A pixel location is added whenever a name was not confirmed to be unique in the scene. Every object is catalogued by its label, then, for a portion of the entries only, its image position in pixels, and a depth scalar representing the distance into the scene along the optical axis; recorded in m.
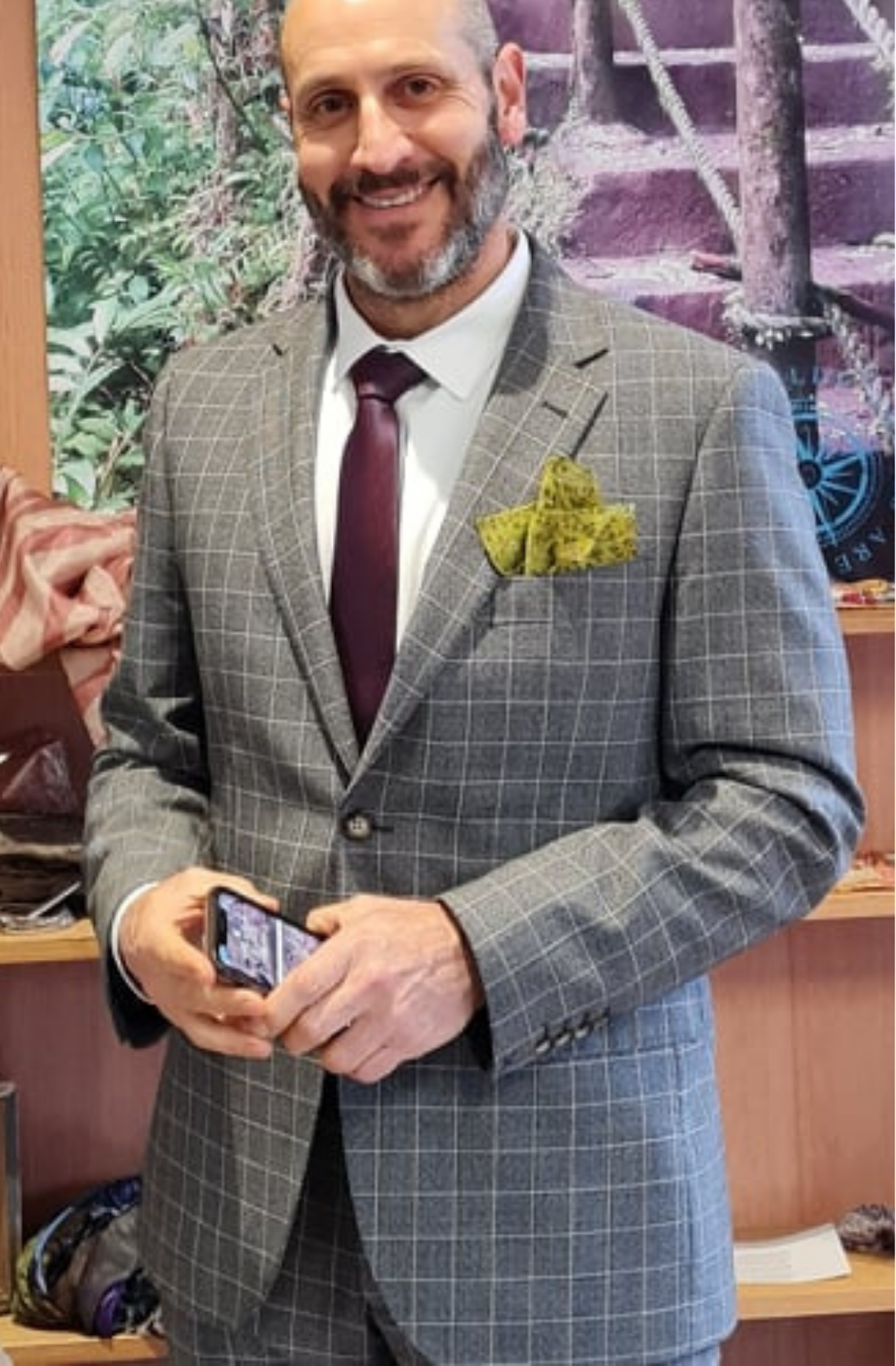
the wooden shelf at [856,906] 2.15
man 1.38
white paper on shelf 2.25
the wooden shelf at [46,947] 2.04
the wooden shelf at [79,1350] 2.12
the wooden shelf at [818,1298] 2.21
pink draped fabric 2.06
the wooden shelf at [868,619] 2.19
